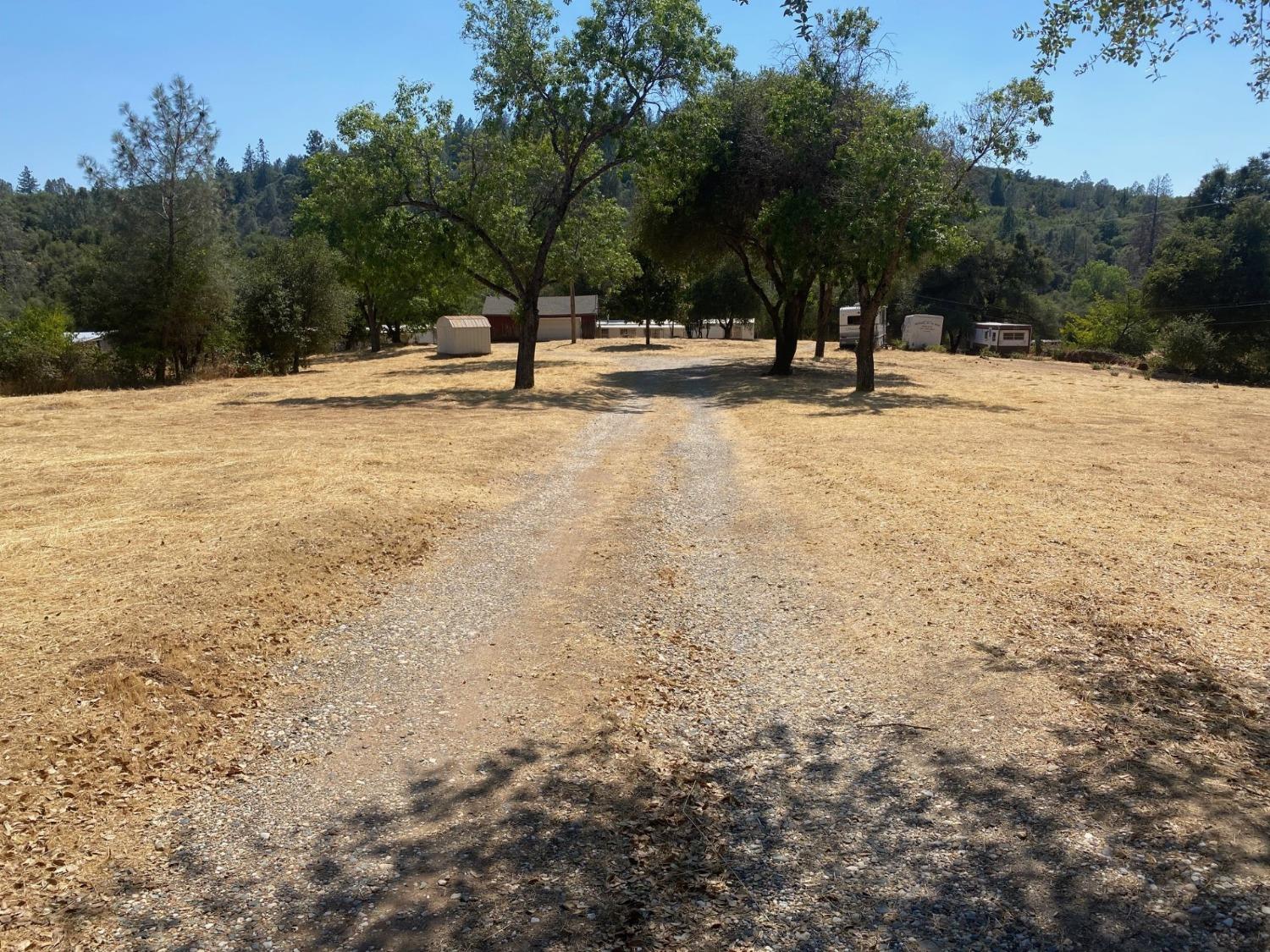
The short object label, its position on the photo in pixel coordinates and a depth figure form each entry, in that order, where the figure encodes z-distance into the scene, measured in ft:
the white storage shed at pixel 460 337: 153.07
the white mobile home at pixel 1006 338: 185.68
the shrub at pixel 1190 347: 120.67
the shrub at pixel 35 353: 90.07
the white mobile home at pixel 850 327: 178.50
